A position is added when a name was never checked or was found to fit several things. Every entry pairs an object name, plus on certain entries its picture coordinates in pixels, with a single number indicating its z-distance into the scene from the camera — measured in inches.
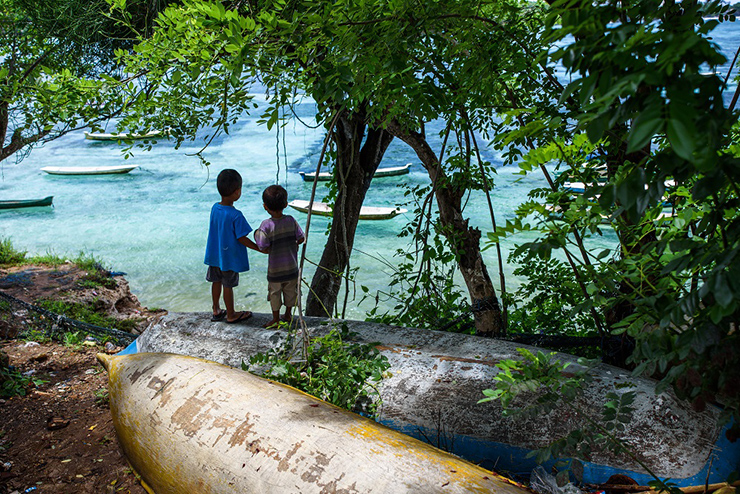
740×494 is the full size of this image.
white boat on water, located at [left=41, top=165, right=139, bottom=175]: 644.1
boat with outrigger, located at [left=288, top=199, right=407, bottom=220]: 456.1
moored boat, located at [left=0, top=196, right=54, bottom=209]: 516.7
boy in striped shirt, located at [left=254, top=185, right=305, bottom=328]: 146.5
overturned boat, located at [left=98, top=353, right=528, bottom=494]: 76.8
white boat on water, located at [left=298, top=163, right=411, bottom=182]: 595.8
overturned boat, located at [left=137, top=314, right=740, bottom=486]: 90.7
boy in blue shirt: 147.5
